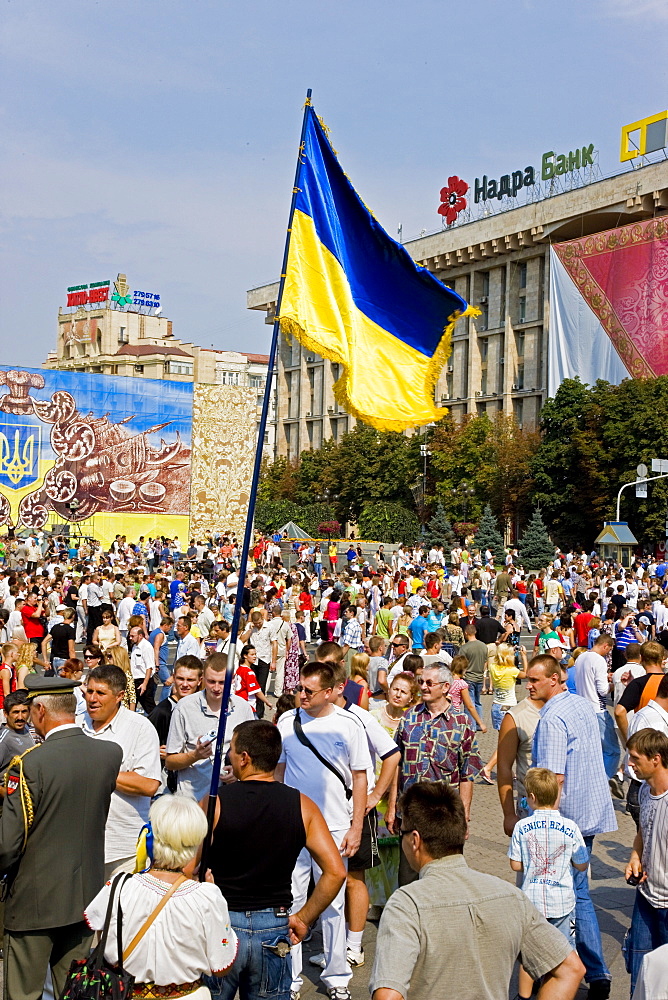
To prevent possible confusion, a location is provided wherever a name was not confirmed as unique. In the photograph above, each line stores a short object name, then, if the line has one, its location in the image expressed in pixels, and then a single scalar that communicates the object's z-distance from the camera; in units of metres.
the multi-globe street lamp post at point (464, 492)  61.75
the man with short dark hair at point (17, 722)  5.63
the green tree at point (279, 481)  76.94
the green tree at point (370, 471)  66.94
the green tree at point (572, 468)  50.59
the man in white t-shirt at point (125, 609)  17.09
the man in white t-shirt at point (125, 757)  5.24
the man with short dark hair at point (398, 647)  10.67
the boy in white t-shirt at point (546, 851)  4.86
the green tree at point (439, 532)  55.88
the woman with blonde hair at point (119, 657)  8.52
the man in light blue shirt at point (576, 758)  5.67
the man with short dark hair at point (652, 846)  4.90
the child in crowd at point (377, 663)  10.66
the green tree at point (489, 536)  51.72
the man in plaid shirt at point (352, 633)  15.55
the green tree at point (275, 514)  65.19
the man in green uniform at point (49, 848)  4.50
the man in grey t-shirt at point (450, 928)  3.03
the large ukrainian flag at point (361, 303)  6.11
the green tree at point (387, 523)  62.53
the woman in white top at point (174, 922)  3.34
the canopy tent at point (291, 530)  50.19
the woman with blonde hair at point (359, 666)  8.52
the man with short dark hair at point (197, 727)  6.07
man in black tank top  3.94
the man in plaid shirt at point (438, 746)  6.37
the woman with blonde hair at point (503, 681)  12.28
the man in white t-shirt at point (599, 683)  10.30
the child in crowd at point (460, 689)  8.37
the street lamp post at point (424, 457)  58.43
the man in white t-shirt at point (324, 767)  5.43
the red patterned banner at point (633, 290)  53.25
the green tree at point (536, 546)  47.47
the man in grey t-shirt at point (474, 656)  12.79
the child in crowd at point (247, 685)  9.05
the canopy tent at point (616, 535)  31.86
